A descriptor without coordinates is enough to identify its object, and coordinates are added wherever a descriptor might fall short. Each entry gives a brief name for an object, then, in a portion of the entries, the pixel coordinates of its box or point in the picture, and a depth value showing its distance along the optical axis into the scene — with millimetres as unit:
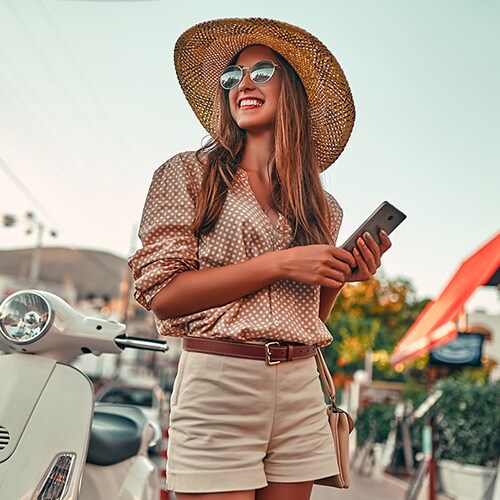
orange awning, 4113
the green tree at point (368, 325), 19969
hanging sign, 11242
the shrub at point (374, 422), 11484
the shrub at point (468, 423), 6879
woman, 1558
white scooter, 1735
